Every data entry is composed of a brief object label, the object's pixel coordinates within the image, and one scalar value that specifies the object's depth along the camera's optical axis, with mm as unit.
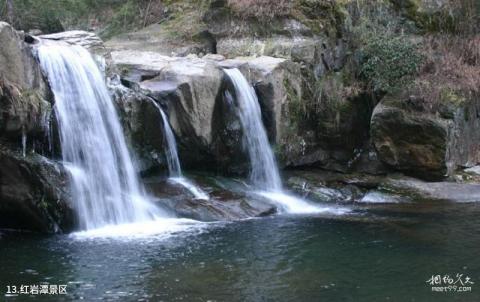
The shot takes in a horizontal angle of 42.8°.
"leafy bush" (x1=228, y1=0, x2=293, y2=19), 16953
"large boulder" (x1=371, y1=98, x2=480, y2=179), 15188
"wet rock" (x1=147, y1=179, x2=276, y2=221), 11885
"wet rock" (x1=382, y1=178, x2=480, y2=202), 14310
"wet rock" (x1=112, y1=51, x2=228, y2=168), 13109
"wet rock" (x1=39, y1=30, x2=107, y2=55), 13219
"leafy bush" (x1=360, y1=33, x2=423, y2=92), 16219
